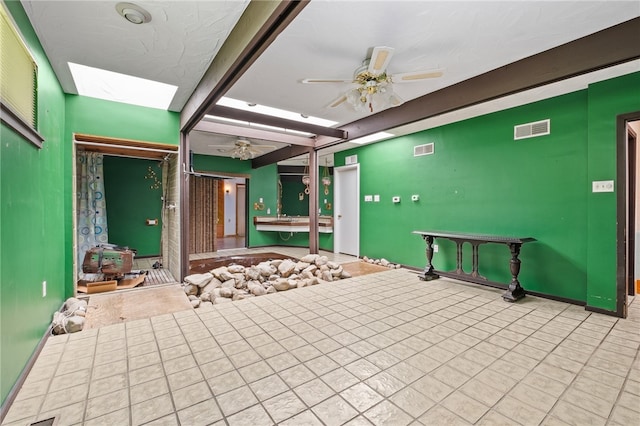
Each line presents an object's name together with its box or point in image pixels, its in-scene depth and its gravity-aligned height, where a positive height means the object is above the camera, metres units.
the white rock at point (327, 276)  4.59 -1.11
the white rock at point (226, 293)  3.68 -1.10
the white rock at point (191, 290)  3.79 -1.08
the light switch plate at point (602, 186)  3.03 +0.25
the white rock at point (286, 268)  4.55 -0.98
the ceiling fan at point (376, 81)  2.43 +1.26
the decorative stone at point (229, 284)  3.93 -1.05
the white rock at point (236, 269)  4.41 -0.95
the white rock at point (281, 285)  4.02 -1.09
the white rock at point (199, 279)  3.85 -0.97
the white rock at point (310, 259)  5.23 -0.93
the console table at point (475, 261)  3.54 -0.76
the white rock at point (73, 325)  2.62 -1.08
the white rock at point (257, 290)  3.85 -1.12
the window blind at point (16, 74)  1.62 +0.93
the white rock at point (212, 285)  3.83 -1.06
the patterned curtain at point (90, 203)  4.30 +0.14
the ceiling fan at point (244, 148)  5.72 +1.35
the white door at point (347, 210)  6.66 -0.01
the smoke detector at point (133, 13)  1.93 +1.43
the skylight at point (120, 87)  2.97 +1.49
